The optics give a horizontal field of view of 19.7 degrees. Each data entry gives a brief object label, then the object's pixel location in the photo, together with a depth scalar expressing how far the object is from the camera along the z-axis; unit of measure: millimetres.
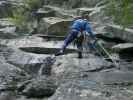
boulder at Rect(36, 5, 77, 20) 26528
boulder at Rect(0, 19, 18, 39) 21828
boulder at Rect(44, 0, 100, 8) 30466
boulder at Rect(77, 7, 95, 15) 26016
